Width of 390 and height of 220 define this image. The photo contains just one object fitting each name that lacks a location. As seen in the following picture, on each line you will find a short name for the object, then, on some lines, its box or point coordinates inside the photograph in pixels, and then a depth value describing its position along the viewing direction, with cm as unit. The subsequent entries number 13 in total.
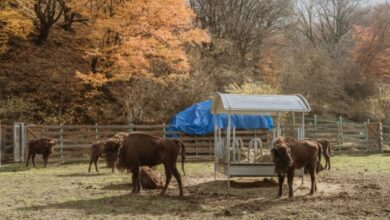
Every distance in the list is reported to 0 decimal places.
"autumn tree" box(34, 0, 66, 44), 2856
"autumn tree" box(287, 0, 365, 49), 4978
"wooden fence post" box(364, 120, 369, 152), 2642
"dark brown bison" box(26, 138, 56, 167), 1880
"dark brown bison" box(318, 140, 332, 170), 1691
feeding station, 1273
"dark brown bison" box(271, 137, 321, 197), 1098
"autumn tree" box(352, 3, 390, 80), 4300
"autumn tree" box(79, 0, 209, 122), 2281
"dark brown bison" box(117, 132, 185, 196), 1159
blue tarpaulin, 2341
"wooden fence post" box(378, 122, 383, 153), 2670
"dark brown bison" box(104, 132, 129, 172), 1210
